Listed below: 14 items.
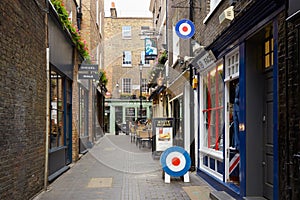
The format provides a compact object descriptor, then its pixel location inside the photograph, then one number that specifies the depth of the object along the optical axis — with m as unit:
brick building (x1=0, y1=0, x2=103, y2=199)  5.65
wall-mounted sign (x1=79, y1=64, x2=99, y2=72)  14.05
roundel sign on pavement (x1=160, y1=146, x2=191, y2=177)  8.81
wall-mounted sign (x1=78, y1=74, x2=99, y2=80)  13.92
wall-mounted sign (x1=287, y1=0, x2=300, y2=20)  3.90
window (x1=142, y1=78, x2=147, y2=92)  34.09
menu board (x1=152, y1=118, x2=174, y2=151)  12.75
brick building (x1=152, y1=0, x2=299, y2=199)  4.58
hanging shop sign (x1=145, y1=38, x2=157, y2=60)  20.34
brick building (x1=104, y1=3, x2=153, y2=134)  35.94
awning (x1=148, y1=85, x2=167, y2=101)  18.43
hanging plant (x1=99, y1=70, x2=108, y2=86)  23.50
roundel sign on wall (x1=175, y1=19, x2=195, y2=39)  9.85
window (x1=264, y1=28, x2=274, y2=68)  6.07
